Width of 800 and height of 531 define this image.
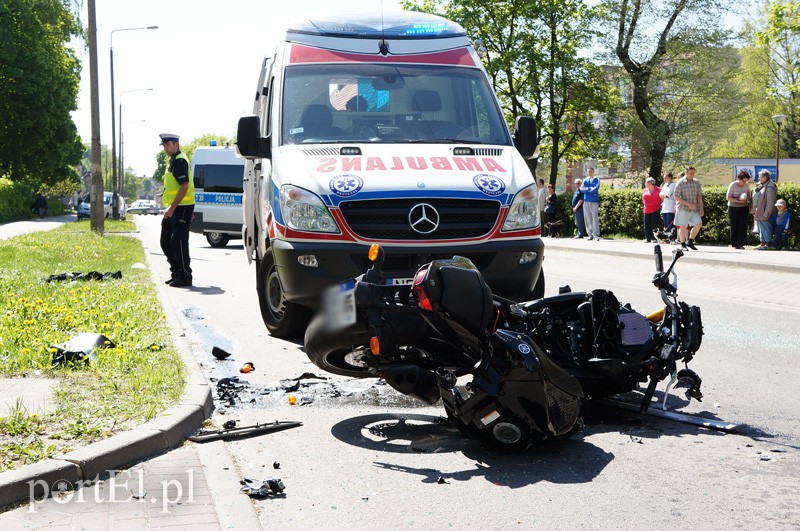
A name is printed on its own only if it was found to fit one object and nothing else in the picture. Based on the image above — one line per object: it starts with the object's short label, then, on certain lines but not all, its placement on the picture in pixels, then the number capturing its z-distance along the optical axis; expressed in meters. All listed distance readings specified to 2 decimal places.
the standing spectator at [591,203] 27.23
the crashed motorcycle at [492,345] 4.88
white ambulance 7.23
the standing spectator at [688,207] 20.98
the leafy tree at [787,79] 58.09
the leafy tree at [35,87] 47.88
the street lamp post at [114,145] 47.94
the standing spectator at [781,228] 21.64
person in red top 25.08
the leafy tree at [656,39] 42.47
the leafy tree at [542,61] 43.38
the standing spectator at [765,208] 21.08
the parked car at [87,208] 57.91
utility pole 26.11
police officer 12.85
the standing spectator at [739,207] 22.09
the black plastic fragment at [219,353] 7.80
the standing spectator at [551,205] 31.16
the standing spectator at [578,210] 29.11
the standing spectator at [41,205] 64.19
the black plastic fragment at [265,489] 4.36
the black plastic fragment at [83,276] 12.79
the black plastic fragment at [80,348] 6.92
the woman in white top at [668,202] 23.78
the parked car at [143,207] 86.94
